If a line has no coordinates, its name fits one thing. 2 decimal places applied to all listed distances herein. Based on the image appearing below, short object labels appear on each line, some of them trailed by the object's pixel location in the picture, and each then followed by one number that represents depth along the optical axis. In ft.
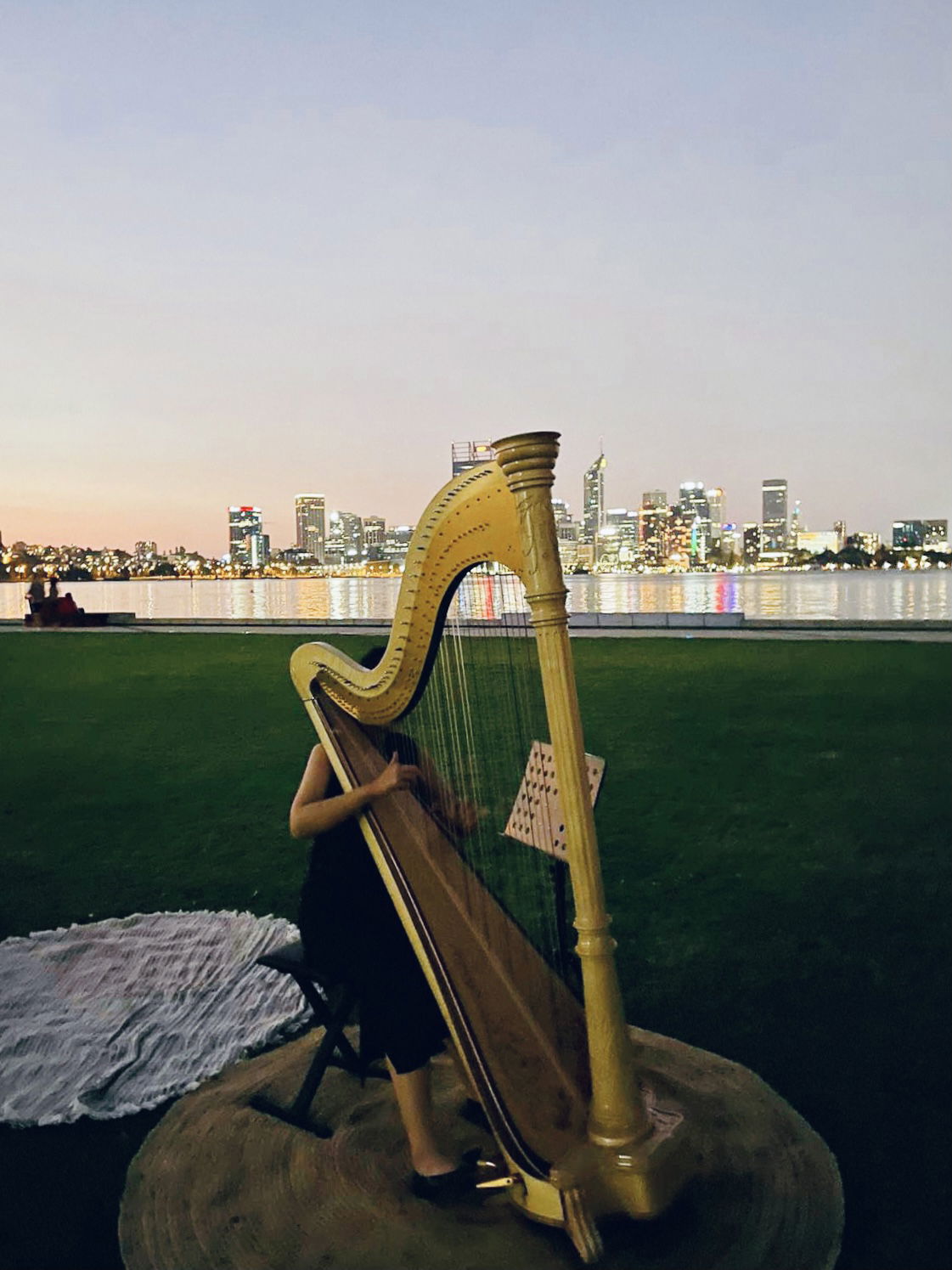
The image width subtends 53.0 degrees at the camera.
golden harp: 6.23
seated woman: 8.06
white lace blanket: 10.12
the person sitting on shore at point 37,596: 74.59
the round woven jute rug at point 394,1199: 7.18
